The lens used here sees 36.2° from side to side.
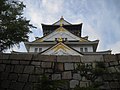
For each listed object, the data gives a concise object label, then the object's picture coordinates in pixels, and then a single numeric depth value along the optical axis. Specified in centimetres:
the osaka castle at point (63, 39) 2302
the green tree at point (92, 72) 458
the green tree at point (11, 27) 698
